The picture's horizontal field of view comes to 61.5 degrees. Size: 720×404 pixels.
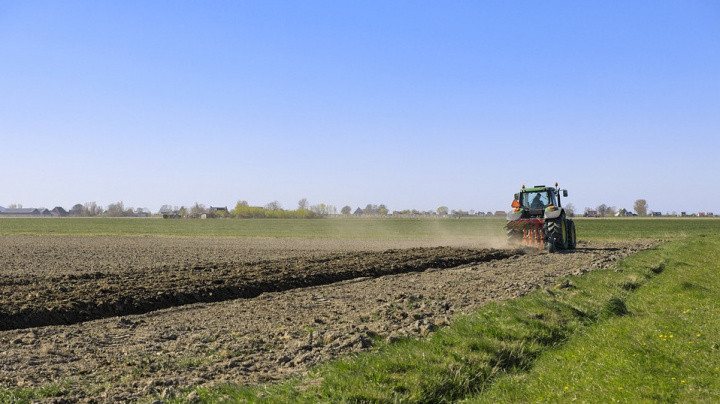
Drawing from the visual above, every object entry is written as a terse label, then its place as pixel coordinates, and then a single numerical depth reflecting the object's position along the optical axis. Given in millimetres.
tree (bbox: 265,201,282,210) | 180838
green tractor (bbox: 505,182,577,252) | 25641
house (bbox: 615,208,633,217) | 185500
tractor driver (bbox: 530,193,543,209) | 27172
